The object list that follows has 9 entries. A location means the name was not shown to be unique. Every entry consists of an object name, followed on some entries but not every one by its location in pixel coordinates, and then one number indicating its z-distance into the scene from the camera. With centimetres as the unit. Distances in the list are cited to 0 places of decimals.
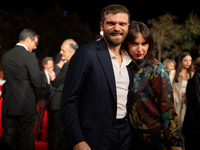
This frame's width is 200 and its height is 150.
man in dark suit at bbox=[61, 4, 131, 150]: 187
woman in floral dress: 211
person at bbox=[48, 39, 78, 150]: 414
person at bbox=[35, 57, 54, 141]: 573
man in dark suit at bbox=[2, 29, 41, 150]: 394
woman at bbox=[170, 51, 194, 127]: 590
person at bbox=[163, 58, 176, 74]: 713
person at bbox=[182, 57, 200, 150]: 403
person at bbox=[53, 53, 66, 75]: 503
